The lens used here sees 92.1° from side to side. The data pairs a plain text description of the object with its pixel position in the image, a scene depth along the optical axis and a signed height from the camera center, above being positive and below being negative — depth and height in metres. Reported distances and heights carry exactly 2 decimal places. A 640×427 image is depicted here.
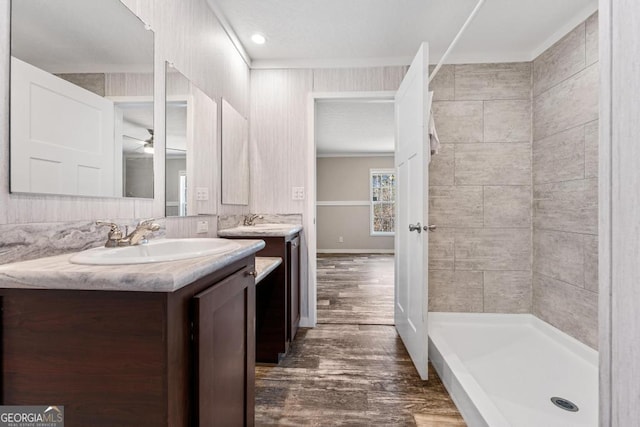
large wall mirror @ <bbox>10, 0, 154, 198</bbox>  0.90 +0.39
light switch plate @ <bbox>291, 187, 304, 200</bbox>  2.81 +0.17
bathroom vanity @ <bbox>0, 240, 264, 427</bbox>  0.71 -0.31
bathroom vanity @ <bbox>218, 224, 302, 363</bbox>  2.10 -0.61
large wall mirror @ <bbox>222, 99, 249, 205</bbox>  2.29 +0.44
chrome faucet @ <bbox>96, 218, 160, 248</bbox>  1.13 -0.09
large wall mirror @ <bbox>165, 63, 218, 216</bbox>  1.60 +0.37
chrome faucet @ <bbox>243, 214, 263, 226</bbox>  2.66 -0.07
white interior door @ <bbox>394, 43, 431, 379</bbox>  1.87 +0.02
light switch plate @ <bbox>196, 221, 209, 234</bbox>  1.91 -0.10
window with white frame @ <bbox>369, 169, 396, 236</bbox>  7.61 +0.27
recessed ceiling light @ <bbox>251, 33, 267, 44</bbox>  2.42 +1.38
